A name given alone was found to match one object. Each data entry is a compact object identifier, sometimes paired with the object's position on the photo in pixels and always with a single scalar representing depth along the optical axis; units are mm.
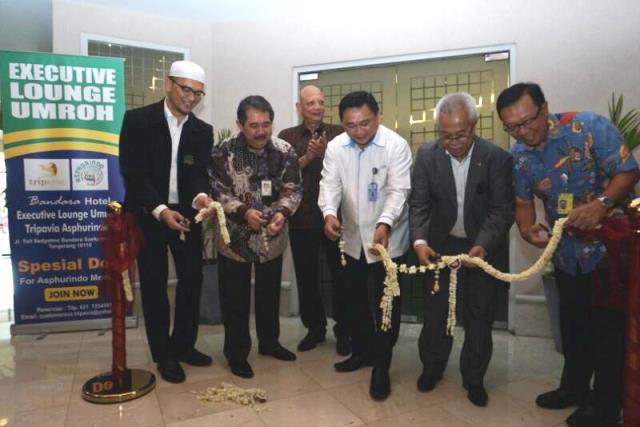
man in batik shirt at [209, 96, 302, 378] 2428
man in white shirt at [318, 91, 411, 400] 2201
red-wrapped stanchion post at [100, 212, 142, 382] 2252
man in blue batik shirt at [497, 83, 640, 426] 1800
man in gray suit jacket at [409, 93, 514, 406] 2053
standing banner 3316
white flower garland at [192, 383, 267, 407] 2182
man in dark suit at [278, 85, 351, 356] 2846
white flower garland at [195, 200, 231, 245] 2270
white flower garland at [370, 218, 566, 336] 1880
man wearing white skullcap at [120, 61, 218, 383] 2369
